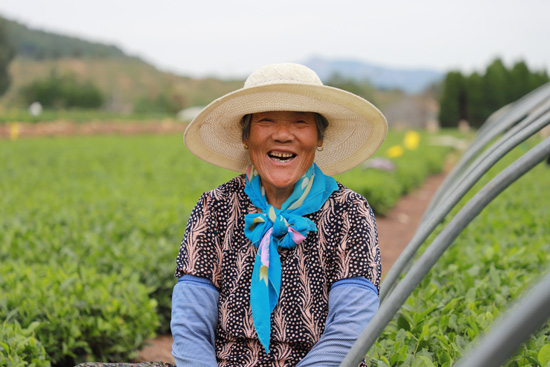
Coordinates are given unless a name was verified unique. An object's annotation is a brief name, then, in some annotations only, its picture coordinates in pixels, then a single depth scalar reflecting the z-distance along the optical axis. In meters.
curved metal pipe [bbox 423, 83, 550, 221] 4.16
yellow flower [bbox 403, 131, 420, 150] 15.69
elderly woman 1.85
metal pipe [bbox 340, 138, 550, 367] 1.47
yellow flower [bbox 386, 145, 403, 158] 13.31
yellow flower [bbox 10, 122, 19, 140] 22.35
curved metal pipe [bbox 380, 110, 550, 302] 1.90
